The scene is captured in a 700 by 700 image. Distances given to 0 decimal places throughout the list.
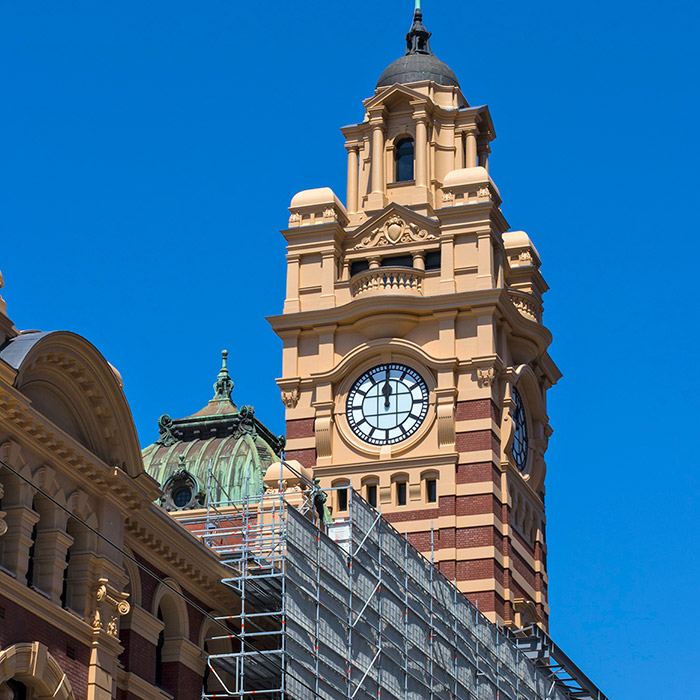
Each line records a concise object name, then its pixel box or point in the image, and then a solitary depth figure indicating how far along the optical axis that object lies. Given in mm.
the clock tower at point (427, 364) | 71938
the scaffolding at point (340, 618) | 49438
